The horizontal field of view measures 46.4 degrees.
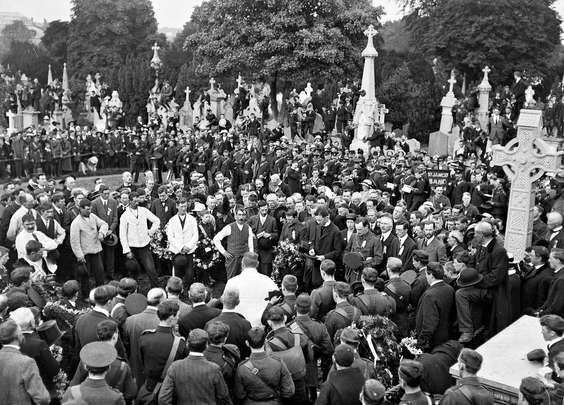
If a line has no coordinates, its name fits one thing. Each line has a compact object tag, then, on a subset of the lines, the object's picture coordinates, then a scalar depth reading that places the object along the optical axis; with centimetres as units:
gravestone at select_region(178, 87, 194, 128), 4038
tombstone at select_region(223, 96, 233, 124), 3864
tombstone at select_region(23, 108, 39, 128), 3969
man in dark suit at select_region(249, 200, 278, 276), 1095
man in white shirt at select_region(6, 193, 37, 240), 1040
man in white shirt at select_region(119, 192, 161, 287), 1109
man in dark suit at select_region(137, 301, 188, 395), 585
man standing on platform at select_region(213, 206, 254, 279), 1068
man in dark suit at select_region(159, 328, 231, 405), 531
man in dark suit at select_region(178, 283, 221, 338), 646
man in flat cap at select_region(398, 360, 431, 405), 499
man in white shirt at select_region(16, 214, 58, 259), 948
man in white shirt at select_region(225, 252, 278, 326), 757
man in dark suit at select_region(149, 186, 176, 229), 1180
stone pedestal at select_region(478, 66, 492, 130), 3296
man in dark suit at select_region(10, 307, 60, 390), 563
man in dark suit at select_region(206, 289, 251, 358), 629
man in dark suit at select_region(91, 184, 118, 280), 1145
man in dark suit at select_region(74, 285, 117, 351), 616
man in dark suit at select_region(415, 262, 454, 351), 700
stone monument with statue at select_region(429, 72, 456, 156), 3086
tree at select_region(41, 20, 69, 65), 6019
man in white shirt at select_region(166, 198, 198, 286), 1101
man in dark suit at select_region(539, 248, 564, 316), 710
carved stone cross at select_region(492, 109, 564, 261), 1021
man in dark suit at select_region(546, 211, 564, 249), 896
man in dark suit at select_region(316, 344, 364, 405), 527
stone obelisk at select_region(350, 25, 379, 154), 2588
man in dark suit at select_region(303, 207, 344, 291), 1030
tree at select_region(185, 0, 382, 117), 3197
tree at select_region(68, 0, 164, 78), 5450
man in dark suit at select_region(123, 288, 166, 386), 640
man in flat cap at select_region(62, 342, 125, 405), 492
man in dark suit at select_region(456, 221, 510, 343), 736
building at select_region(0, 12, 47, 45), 12038
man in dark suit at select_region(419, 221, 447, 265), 955
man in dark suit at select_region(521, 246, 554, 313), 773
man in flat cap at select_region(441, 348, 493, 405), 492
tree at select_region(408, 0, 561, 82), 3912
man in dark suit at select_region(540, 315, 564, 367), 574
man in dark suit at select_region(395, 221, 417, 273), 948
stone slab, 549
